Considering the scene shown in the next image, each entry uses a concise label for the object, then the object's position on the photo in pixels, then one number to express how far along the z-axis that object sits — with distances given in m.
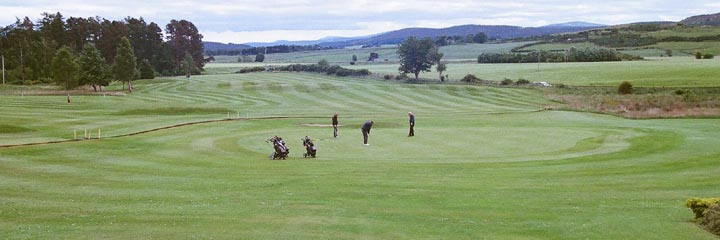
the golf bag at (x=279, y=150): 32.28
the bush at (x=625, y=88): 93.69
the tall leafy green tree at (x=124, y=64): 102.60
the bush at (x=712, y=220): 17.50
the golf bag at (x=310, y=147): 33.00
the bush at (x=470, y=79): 119.29
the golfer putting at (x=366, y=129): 37.31
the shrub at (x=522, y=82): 109.94
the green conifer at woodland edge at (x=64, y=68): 86.06
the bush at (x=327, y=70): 142.62
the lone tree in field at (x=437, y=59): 144.50
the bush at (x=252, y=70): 165.00
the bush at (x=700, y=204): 18.37
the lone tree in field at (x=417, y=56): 147.62
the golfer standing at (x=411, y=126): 41.50
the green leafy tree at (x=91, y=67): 96.12
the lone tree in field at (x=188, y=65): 144.88
